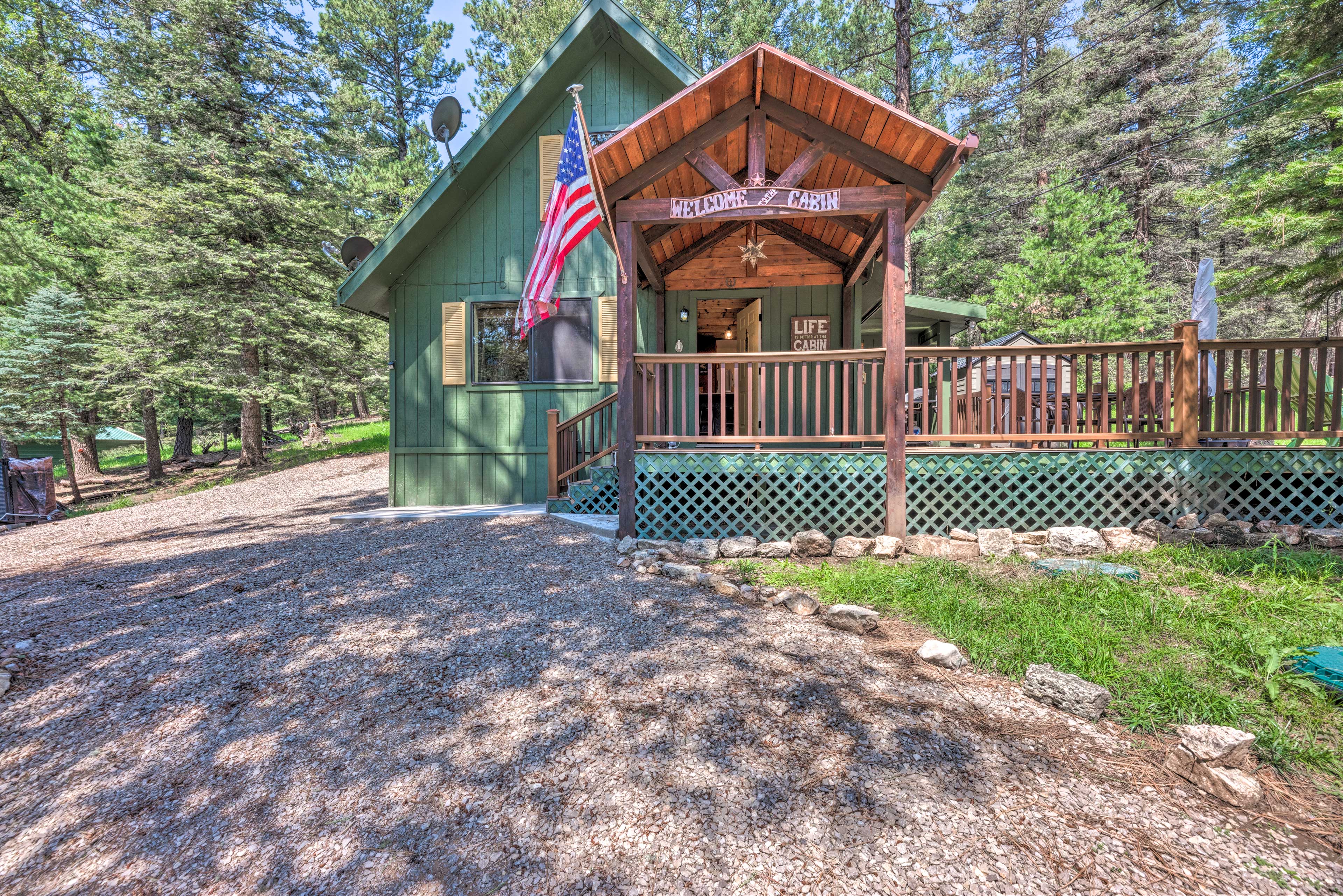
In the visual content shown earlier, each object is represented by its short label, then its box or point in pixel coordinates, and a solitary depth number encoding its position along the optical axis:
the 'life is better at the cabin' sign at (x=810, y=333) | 8.23
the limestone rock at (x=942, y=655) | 2.90
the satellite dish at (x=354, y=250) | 8.56
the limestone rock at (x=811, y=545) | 4.90
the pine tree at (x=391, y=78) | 17.48
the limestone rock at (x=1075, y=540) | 4.67
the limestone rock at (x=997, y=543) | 4.74
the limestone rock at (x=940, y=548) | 4.76
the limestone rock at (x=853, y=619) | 3.39
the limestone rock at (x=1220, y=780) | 1.85
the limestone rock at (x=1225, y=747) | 1.99
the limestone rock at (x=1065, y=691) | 2.40
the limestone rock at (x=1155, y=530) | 4.75
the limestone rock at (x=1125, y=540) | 4.68
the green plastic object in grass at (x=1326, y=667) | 2.37
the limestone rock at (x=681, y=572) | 4.43
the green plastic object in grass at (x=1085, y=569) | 3.91
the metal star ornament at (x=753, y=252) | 6.98
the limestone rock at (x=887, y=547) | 4.76
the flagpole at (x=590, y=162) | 4.44
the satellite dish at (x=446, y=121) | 7.27
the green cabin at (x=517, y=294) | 7.62
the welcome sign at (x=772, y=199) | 4.88
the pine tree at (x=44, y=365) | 11.55
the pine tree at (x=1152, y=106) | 16.45
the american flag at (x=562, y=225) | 4.64
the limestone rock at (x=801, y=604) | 3.72
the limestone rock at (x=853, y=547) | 4.85
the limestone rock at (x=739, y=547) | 4.95
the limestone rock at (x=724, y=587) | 4.13
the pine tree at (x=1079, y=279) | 13.83
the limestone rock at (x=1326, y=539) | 4.47
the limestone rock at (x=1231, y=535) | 4.69
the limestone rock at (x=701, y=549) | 4.91
